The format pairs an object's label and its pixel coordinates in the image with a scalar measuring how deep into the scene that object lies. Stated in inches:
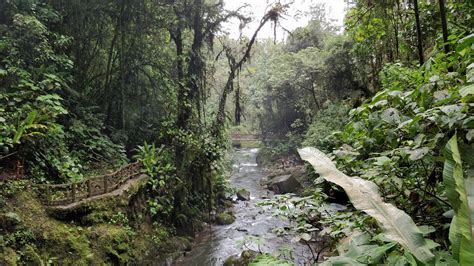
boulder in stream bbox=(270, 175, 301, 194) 578.7
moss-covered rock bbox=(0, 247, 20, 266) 173.8
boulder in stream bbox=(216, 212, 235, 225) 420.5
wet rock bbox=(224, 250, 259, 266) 287.9
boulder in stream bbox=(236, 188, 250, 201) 547.2
